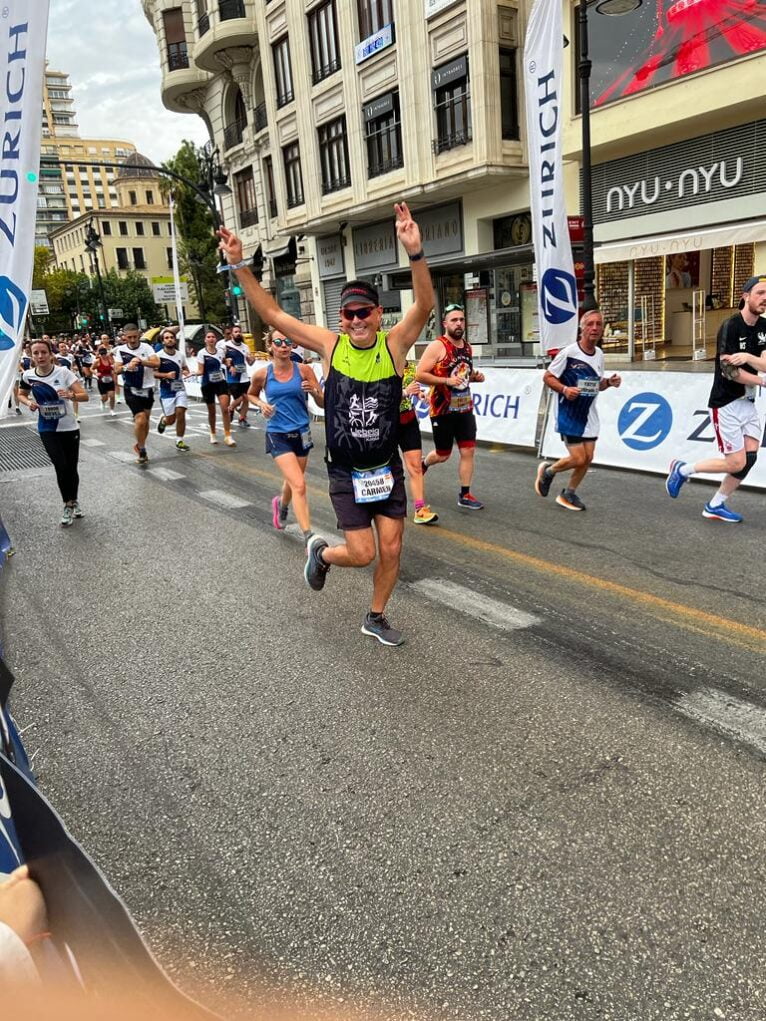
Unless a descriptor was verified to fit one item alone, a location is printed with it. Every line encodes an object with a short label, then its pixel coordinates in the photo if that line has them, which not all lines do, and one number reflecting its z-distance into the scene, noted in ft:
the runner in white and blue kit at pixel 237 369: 46.34
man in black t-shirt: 20.38
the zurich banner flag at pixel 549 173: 27.73
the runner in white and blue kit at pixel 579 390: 23.71
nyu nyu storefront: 55.36
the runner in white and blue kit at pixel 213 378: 44.41
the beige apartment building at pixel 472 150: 56.54
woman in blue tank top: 21.50
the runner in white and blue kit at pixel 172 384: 40.81
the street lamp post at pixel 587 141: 43.16
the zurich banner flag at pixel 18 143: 11.92
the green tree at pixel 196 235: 142.92
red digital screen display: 51.29
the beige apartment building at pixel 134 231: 338.34
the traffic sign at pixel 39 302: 139.03
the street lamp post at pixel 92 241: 125.70
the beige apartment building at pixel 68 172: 477.77
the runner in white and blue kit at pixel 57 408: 25.55
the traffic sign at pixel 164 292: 103.50
